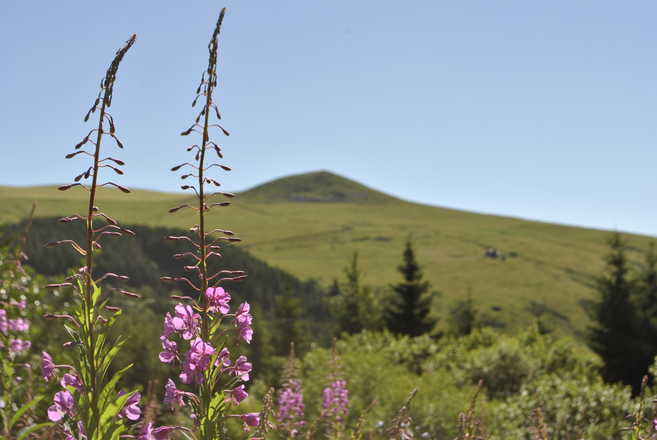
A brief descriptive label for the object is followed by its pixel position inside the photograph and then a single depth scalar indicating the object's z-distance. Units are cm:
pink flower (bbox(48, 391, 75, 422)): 226
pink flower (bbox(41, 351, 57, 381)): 232
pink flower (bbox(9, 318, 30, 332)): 571
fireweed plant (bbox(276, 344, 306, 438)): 559
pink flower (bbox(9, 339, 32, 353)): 504
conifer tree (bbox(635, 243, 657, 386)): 3119
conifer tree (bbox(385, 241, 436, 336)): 4394
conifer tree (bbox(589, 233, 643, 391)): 3150
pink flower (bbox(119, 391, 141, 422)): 226
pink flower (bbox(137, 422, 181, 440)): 231
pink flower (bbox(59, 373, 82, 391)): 228
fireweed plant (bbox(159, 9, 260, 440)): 231
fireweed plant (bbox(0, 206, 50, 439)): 335
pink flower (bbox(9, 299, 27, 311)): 544
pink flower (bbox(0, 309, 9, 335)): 518
